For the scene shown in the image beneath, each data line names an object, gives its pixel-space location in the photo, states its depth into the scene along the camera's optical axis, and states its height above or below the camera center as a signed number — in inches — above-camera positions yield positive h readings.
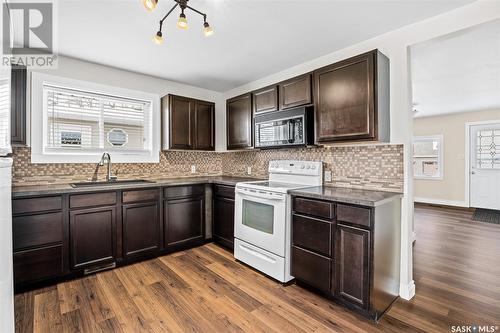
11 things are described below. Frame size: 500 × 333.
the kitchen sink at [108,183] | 112.5 -8.1
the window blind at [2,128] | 44.3 +8.1
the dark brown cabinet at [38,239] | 86.4 -27.2
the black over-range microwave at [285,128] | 106.5 +17.5
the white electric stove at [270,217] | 95.3 -22.2
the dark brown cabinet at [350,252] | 73.4 -28.7
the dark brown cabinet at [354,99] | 84.3 +24.6
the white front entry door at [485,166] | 220.7 -1.1
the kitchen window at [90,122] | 110.1 +22.7
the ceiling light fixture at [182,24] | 64.9 +39.4
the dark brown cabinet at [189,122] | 136.7 +25.7
